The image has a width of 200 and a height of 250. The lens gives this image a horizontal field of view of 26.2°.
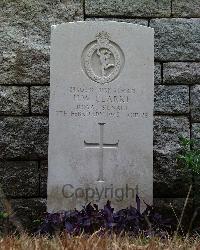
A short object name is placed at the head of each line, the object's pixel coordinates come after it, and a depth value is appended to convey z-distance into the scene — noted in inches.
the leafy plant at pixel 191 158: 109.3
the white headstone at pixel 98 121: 110.0
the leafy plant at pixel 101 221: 99.3
